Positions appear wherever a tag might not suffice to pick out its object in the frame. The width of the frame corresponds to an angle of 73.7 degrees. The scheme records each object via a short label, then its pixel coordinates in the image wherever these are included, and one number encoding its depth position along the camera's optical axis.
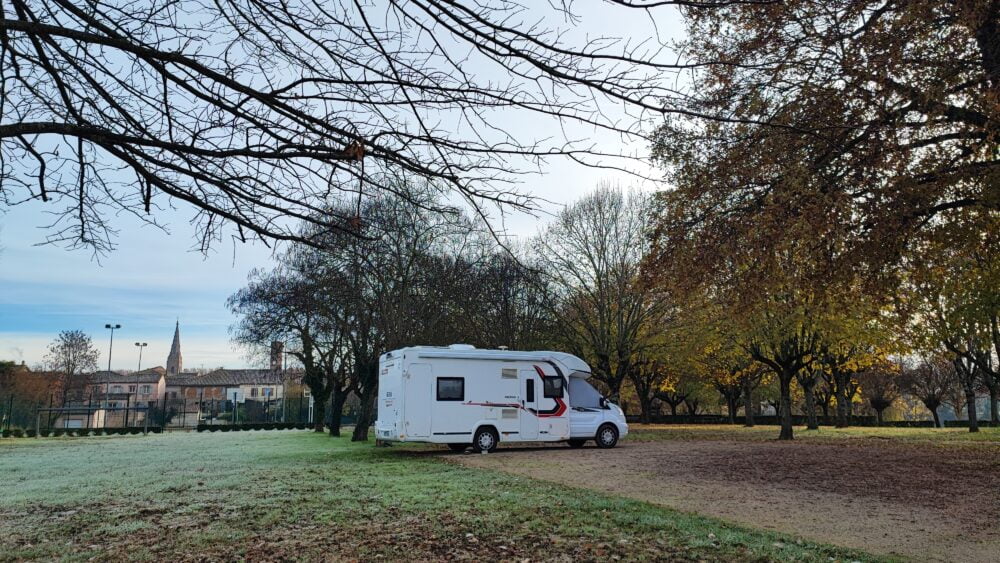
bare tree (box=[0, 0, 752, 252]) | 3.24
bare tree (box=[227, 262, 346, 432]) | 24.89
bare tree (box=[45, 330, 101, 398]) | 49.31
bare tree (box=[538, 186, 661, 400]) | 29.81
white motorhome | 16.92
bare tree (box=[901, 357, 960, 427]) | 44.56
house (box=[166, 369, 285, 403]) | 89.69
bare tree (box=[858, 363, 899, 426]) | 48.59
